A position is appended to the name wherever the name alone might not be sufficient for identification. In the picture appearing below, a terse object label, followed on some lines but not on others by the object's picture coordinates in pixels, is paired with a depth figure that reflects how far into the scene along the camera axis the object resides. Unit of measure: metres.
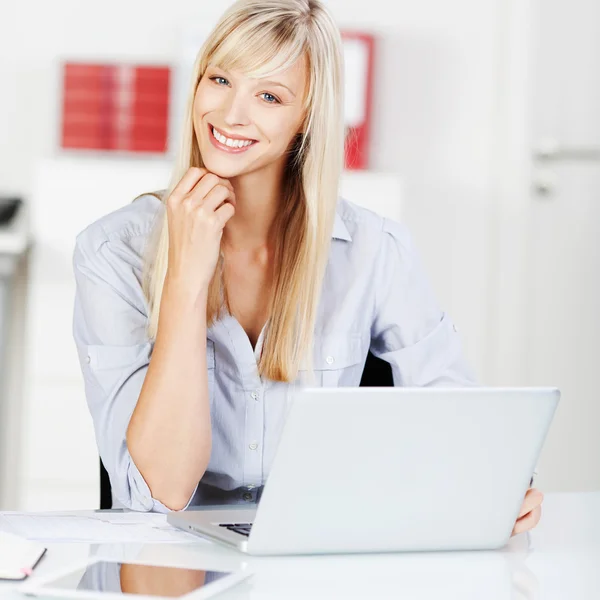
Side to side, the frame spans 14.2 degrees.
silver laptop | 2.72
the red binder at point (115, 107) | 5.65
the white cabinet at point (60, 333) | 5.31
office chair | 3.50
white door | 6.38
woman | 3.22
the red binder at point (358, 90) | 5.84
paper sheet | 2.86
